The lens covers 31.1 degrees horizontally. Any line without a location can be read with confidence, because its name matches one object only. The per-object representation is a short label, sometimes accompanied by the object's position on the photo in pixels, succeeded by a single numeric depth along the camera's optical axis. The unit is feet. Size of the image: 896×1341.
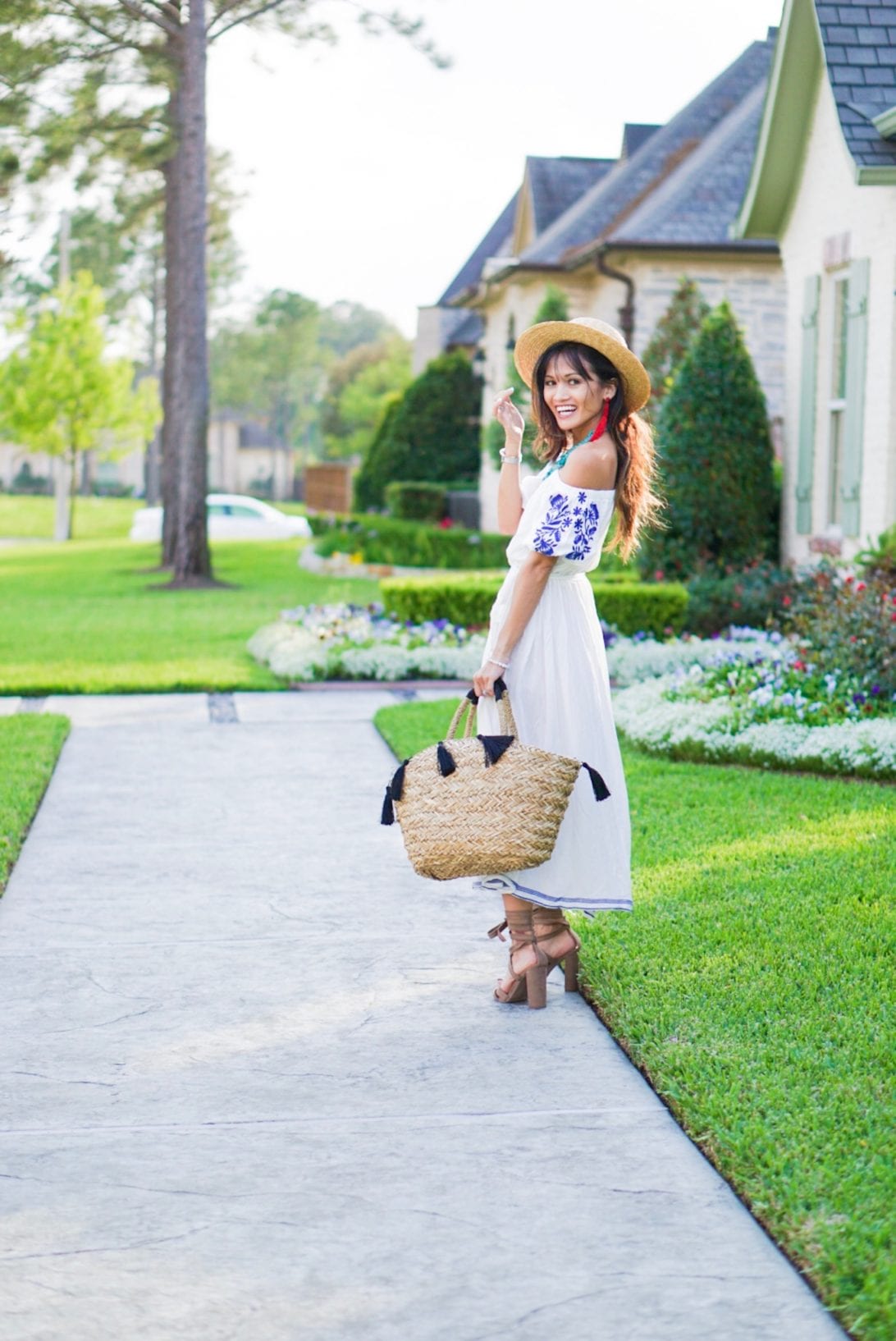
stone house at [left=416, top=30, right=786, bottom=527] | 66.69
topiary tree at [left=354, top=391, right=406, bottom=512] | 103.14
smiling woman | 15.56
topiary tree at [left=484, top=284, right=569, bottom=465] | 67.05
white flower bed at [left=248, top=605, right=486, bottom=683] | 41.34
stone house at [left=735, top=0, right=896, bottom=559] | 39.17
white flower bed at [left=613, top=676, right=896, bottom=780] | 27.40
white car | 128.88
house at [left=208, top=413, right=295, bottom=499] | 325.01
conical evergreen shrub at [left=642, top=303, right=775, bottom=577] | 46.93
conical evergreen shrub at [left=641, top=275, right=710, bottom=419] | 59.57
